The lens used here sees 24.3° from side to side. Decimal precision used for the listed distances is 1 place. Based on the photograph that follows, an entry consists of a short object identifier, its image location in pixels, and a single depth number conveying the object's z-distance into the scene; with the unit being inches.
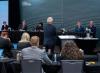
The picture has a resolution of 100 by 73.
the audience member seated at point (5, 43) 282.0
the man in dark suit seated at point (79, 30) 469.9
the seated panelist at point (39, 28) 496.0
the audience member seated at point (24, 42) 268.5
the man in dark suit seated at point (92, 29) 482.3
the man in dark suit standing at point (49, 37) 343.1
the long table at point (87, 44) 451.0
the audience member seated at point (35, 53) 203.8
